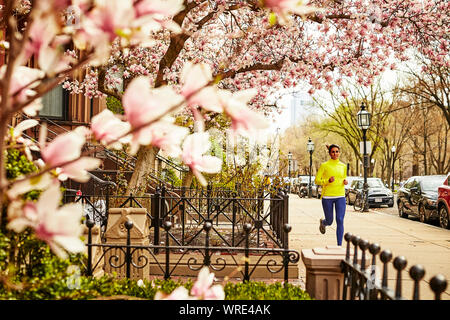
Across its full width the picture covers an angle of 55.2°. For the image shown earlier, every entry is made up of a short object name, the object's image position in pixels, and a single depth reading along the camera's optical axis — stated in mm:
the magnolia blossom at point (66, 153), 1082
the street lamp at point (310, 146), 35638
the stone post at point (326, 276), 3305
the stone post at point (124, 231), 5949
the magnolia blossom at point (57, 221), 1003
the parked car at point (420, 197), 14289
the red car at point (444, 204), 12732
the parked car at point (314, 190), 34888
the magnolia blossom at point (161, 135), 1159
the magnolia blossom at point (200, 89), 1092
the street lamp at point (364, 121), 20859
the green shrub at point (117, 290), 2100
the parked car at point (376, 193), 21766
